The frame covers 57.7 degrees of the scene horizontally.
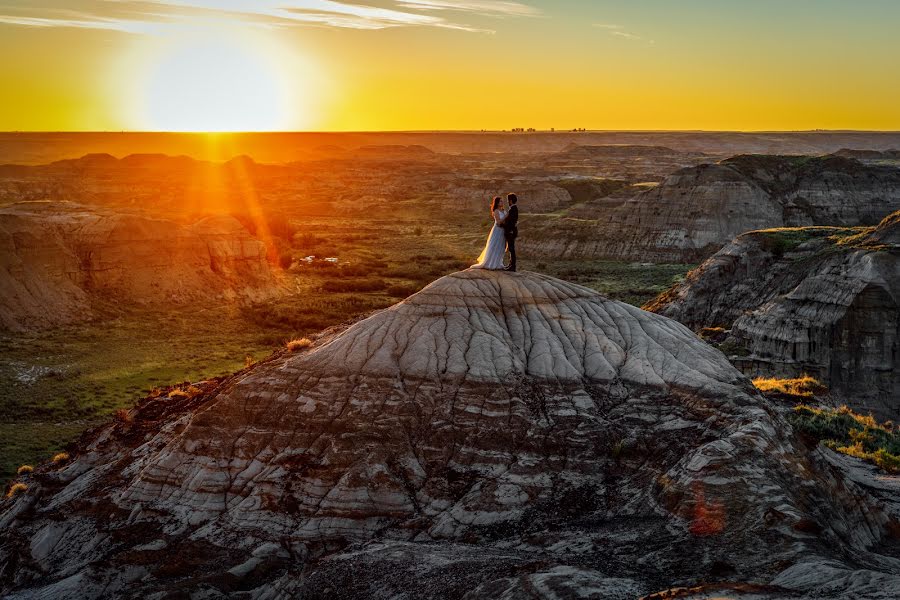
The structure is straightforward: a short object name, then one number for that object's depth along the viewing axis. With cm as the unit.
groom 2019
